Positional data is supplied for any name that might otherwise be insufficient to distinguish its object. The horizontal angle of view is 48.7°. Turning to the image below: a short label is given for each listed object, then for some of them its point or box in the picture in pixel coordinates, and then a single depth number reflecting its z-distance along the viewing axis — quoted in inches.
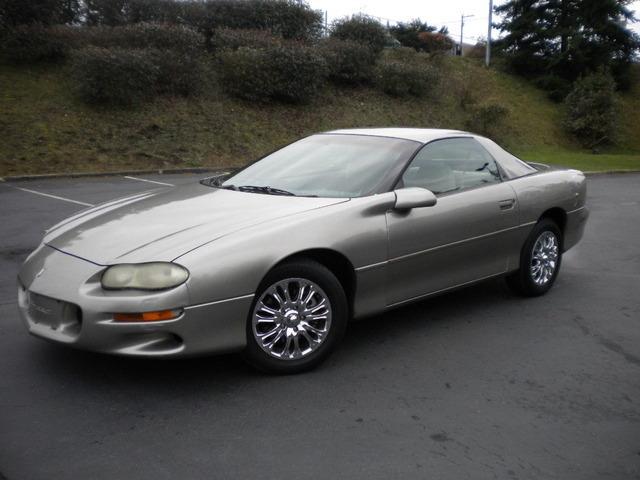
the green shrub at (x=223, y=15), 797.2
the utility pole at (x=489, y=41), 1184.8
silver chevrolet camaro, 144.3
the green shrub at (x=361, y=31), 936.3
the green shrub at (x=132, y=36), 727.7
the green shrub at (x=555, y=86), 1115.9
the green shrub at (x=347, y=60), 864.9
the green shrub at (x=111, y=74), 653.3
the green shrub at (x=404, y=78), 916.6
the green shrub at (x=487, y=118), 933.2
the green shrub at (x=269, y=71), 763.4
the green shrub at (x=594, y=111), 1016.2
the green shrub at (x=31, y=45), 700.0
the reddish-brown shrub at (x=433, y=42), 1307.8
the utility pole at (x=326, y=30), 943.0
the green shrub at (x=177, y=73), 714.2
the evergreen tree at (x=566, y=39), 1119.0
